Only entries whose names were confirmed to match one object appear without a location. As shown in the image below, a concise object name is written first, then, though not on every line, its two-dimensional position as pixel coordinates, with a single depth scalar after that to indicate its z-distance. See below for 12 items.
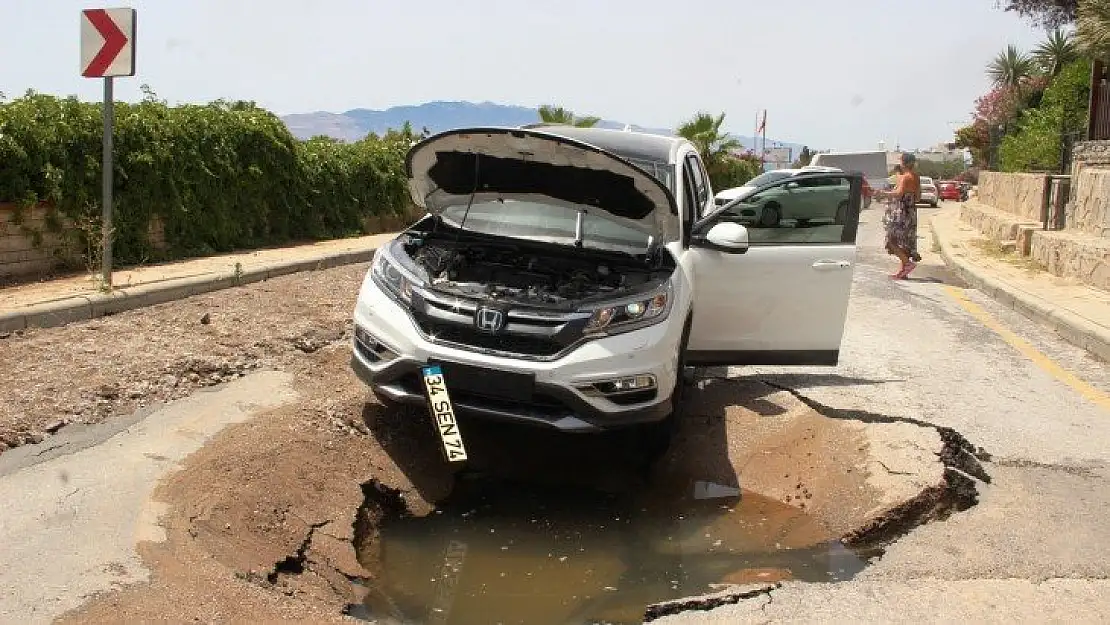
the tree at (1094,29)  18.98
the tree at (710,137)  42.53
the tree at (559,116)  33.38
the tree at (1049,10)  35.41
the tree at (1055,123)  25.91
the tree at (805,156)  54.80
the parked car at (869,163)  39.31
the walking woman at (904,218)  15.59
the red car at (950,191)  62.94
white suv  5.42
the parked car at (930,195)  53.09
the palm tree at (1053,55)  44.97
